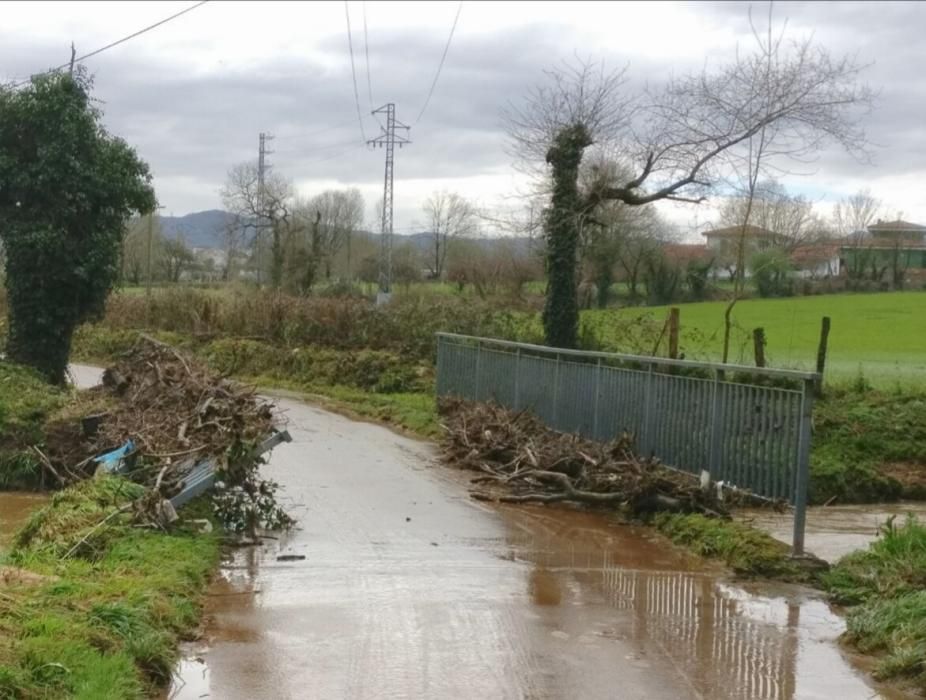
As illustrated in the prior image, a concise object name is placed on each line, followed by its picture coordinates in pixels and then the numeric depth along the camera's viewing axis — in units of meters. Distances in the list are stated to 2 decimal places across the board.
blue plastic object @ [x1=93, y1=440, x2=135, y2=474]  11.03
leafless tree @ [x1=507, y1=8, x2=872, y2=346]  22.02
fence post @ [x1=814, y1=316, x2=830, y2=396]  18.35
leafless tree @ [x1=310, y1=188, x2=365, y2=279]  69.88
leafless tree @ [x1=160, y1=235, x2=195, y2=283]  78.69
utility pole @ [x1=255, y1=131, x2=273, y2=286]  61.06
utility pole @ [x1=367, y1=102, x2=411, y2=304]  51.94
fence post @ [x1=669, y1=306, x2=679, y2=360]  19.59
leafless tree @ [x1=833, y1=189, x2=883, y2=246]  52.75
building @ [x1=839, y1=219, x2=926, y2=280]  48.78
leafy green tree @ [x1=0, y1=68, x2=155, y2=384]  19.64
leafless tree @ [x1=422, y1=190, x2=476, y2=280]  73.00
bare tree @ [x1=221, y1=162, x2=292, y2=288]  50.41
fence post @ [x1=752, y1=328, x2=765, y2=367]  18.81
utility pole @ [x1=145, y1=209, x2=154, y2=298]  60.32
